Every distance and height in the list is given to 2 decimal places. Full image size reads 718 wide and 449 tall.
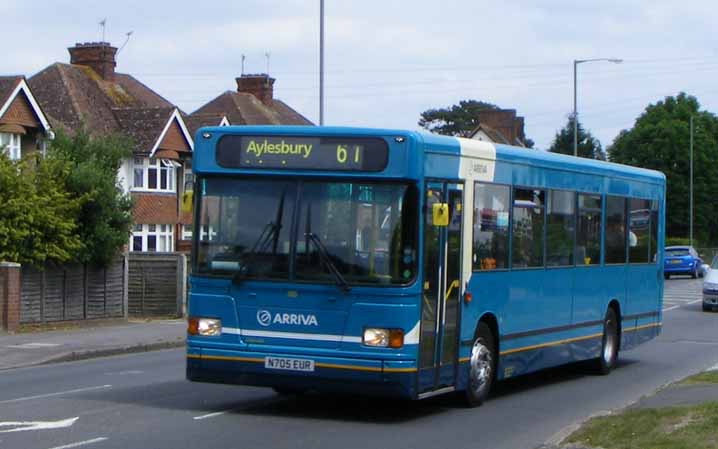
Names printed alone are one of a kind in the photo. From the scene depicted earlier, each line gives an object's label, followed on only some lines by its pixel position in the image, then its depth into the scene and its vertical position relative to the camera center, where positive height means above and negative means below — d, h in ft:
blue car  206.28 -2.14
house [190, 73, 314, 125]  219.20 +24.57
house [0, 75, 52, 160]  131.23 +12.80
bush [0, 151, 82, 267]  92.89 +1.85
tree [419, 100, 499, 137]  357.41 +36.50
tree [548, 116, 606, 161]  296.71 +24.94
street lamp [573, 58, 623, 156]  159.43 +19.05
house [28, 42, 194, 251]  166.71 +14.14
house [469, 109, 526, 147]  283.79 +27.86
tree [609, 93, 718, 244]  307.78 +20.56
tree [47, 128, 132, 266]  100.58 +3.53
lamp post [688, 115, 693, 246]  271.96 +8.38
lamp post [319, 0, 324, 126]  111.75 +16.33
